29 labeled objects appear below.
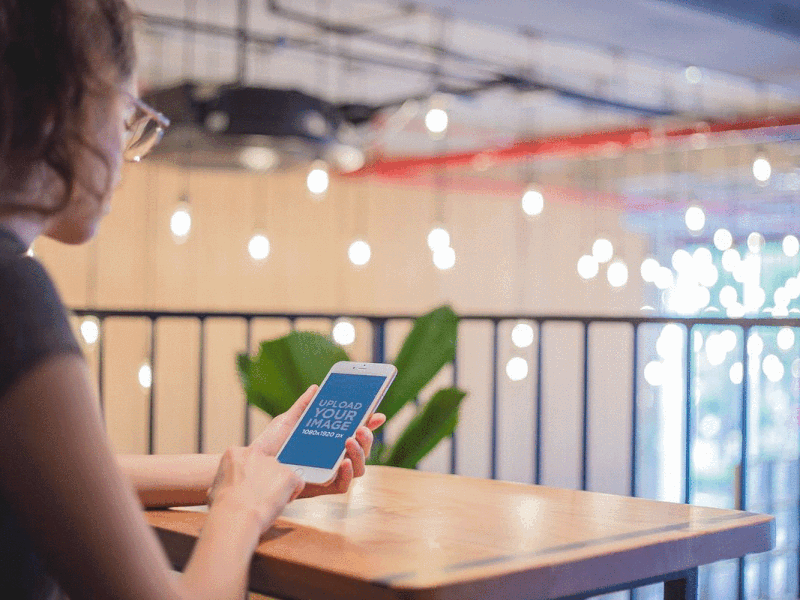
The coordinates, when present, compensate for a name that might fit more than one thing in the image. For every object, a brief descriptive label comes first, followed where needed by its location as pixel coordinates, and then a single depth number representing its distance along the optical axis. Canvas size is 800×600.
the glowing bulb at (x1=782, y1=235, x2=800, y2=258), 8.96
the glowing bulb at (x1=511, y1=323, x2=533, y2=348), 6.98
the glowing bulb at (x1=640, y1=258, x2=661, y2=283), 8.51
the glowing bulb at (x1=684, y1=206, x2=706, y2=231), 7.45
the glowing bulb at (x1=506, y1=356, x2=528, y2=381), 7.89
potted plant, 2.24
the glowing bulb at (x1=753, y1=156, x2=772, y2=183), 6.40
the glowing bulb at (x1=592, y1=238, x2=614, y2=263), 7.15
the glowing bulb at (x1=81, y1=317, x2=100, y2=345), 5.27
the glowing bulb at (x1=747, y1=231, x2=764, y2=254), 9.06
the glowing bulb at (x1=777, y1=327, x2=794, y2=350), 7.62
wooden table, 0.94
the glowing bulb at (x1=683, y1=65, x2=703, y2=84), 7.16
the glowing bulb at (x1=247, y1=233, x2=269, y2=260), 6.38
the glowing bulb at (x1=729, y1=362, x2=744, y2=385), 10.92
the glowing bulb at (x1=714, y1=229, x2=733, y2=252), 8.17
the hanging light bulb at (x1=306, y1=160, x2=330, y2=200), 5.92
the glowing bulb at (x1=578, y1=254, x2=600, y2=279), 8.01
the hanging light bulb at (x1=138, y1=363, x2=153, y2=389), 7.30
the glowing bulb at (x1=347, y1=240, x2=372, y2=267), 6.65
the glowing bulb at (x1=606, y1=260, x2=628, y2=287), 8.12
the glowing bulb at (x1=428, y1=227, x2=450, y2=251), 6.34
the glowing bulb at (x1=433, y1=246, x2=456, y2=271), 6.64
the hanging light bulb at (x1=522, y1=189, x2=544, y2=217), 5.98
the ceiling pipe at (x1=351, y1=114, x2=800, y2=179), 6.59
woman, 0.77
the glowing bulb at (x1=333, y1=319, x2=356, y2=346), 6.89
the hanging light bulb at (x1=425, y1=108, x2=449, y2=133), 5.39
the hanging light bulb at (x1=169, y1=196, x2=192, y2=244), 5.70
